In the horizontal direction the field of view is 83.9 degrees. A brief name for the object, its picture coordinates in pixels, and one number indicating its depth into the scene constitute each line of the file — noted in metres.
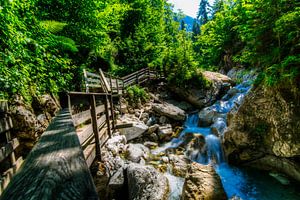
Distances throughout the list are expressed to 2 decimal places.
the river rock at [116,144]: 5.43
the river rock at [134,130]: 7.78
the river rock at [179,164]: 5.80
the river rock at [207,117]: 9.95
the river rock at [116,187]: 4.16
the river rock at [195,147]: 7.23
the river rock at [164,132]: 8.51
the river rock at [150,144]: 7.71
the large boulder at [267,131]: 4.79
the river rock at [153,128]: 8.57
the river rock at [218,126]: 8.30
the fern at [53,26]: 5.64
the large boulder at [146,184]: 4.00
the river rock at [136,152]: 5.98
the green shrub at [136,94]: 10.77
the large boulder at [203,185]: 3.70
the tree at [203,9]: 49.64
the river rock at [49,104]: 4.57
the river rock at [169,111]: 10.13
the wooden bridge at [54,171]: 0.55
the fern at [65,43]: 5.66
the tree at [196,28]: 50.81
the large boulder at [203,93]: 12.19
